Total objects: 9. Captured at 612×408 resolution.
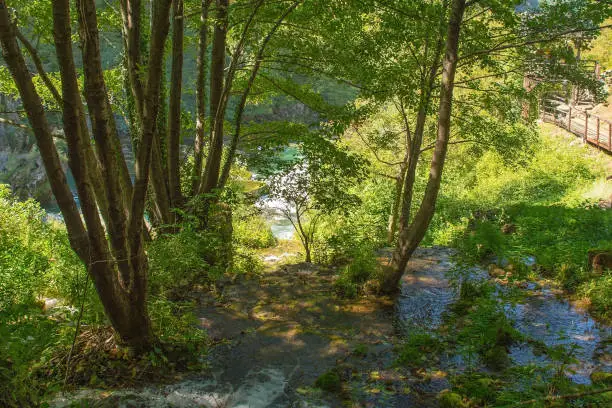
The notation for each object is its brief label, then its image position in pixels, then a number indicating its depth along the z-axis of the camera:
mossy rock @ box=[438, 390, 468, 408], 4.22
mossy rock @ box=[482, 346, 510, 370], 5.13
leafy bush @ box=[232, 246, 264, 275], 9.37
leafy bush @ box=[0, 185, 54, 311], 5.49
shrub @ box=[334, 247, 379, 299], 7.79
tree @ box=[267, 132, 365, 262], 9.03
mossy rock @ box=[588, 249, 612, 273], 7.47
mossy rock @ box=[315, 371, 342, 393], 4.75
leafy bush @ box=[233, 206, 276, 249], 15.84
